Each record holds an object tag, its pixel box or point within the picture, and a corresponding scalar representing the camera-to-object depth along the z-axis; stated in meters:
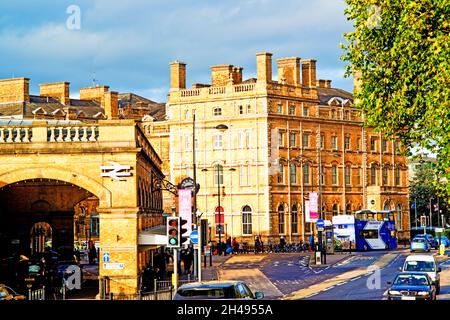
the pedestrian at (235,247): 91.28
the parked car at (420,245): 85.94
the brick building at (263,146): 103.06
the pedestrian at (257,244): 93.44
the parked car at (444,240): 101.75
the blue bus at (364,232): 91.44
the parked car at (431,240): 93.62
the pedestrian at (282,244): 93.44
